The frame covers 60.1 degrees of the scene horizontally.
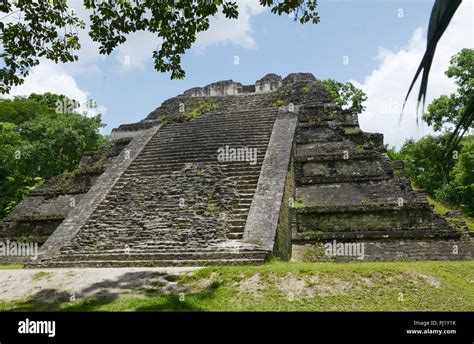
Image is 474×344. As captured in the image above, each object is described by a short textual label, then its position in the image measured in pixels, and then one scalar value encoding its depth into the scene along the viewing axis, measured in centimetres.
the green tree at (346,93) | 2991
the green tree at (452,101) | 2238
